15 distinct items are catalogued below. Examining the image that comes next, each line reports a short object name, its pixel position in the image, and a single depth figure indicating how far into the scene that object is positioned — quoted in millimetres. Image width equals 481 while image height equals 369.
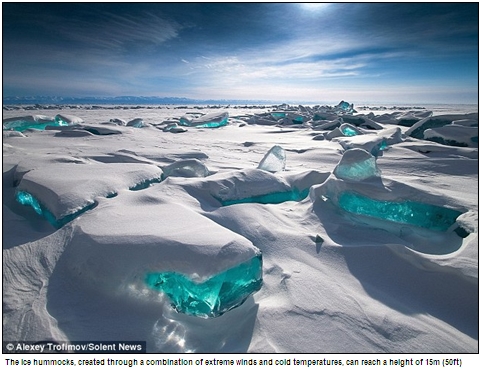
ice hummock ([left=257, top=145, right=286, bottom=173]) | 3008
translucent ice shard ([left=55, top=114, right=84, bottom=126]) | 7613
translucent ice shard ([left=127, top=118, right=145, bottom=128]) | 8102
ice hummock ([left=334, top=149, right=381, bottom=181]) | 2213
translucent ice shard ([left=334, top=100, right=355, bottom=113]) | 18797
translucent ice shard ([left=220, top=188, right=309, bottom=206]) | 2164
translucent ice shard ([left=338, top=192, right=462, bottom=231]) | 1857
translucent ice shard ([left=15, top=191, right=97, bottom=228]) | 1570
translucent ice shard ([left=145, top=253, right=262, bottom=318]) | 1130
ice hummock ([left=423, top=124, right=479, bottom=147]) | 4207
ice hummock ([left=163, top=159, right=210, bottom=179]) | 2670
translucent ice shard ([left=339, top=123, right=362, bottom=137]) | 6362
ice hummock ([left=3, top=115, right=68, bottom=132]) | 6543
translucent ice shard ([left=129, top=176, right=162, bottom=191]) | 2180
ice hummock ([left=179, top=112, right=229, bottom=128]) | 9156
